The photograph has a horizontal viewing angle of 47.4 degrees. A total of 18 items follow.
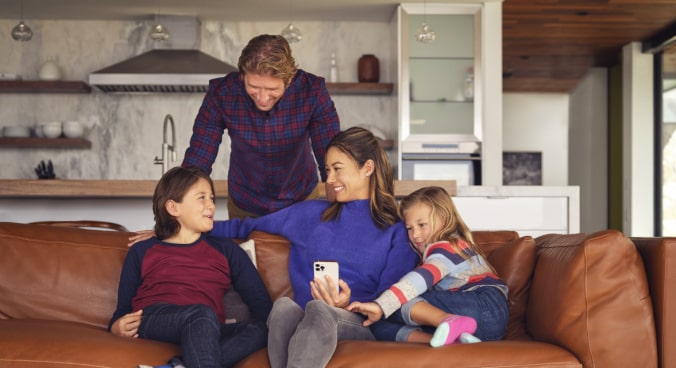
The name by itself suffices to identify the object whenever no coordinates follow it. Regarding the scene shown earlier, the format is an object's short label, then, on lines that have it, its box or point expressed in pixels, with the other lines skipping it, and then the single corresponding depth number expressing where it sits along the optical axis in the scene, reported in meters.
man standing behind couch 2.54
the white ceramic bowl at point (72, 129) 5.92
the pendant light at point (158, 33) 4.95
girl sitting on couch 2.02
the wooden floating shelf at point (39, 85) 5.92
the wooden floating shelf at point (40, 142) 5.84
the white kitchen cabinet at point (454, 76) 5.73
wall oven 5.73
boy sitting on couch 2.04
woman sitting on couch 2.25
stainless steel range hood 5.55
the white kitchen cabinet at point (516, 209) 4.38
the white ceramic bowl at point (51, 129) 5.86
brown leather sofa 1.87
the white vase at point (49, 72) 5.98
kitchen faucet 4.11
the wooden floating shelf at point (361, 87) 5.98
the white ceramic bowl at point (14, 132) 5.88
